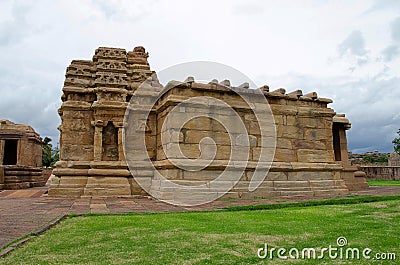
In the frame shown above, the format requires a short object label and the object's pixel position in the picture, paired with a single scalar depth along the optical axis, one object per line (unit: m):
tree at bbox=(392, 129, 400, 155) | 35.94
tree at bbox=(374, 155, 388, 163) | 38.44
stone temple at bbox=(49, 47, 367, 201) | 8.78
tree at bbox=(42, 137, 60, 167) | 39.38
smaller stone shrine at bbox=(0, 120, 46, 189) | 14.91
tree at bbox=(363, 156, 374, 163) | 38.87
